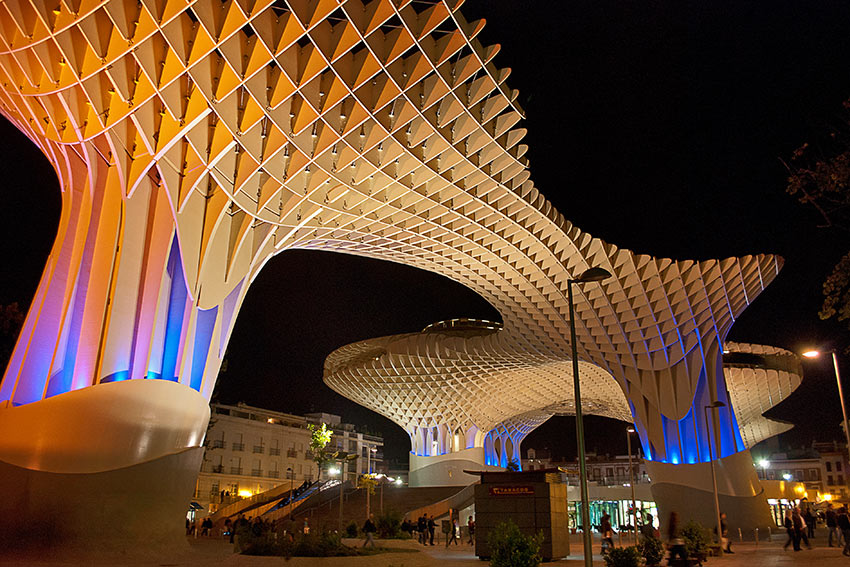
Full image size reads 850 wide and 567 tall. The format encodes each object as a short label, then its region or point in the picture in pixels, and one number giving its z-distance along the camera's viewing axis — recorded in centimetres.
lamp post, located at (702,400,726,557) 2375
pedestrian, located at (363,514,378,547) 2112
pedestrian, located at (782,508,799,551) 2485
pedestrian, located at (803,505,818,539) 2894
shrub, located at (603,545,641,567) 1471
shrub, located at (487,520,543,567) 1334
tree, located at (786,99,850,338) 930
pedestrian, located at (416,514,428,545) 3334
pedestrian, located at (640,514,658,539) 1725
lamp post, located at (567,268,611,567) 1206
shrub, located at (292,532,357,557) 1667
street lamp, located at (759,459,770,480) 10281
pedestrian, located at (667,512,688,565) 1282
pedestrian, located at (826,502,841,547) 2472
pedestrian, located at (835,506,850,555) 2080
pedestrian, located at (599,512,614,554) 2536
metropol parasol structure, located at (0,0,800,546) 1577
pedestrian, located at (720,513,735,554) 2448
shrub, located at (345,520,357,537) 2684
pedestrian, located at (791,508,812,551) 2425
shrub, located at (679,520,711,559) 1745
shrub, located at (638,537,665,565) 1662
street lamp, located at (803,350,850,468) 1835
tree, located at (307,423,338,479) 5053
